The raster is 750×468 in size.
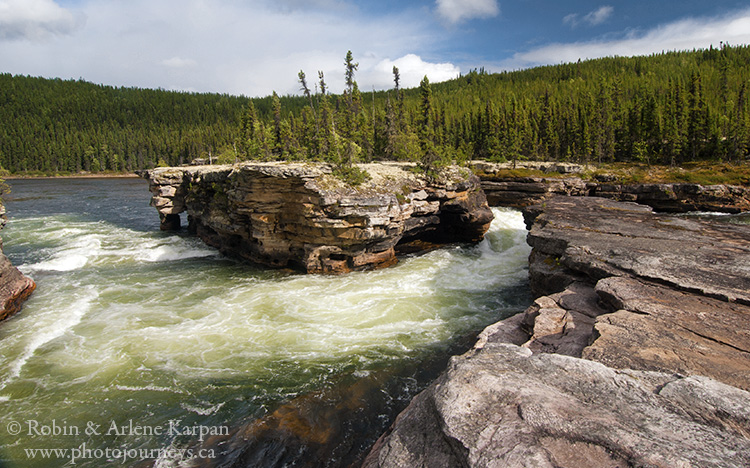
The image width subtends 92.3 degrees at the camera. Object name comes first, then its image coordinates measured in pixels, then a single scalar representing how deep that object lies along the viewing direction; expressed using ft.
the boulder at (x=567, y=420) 13.23
